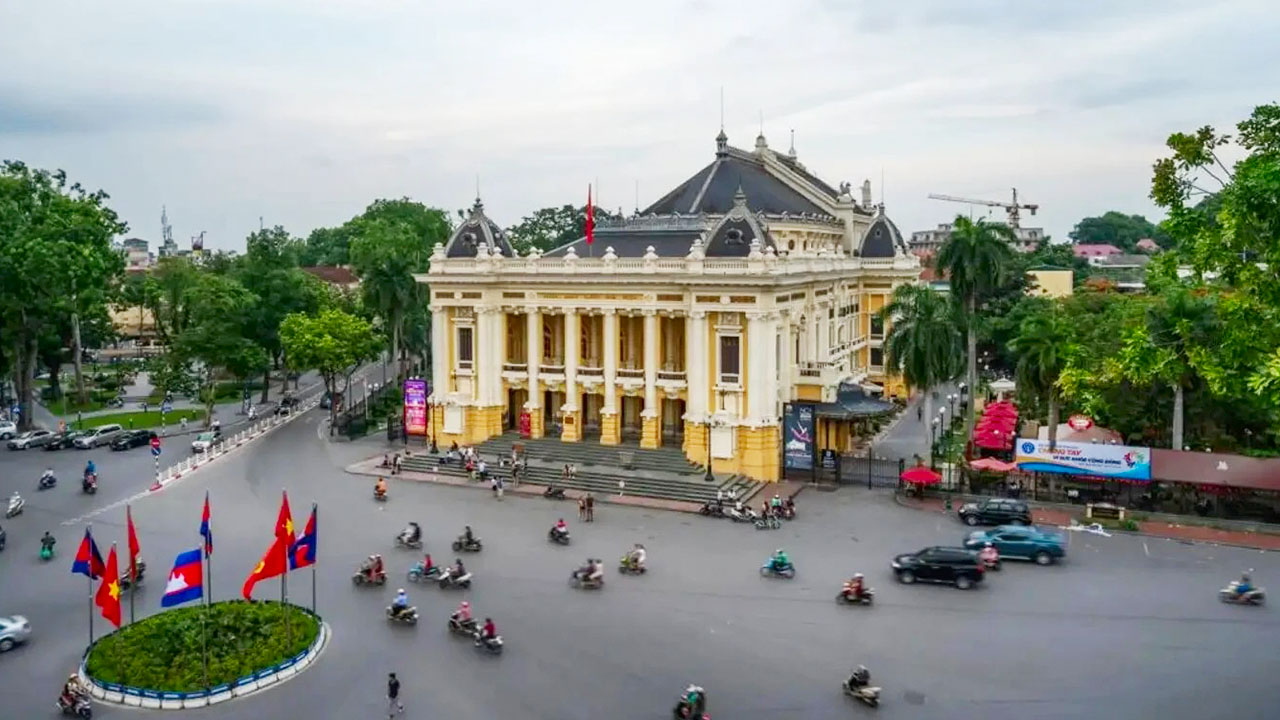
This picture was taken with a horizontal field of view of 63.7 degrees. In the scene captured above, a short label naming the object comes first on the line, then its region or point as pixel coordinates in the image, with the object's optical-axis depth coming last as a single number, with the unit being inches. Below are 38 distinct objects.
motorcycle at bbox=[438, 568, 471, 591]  1134.4
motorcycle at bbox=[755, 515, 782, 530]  1402.6
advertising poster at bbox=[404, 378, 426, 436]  1946.4
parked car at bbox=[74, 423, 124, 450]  2060.8
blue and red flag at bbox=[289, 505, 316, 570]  1013.8
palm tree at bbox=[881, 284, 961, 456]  1772.9
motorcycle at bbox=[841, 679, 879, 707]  823.1
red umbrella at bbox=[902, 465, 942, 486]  1524.4
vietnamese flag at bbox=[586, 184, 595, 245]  1926.7
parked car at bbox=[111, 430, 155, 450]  2044.8
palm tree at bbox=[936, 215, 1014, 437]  1775.3
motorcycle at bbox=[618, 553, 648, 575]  1190.0
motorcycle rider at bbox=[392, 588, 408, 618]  1028.5
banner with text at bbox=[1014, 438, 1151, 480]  1455.5
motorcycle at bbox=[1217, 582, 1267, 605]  1056.3
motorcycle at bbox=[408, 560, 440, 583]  1163.9
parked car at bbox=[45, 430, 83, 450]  2055.9
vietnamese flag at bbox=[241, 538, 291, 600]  972.6
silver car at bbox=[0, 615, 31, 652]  970.1
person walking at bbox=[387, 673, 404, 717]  819.4
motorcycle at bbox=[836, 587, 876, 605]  1076.5
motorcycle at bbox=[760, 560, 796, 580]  1172.5
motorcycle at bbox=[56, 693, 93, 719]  815.7
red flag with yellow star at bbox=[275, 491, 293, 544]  978.2
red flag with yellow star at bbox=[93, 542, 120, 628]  897.5
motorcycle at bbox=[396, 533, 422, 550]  1300.4
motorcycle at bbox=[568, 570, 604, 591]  1139.3
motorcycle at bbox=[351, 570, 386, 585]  1147.3
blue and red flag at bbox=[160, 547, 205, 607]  908.0
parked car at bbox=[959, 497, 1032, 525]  1400.1
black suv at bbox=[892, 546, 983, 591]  1133.7
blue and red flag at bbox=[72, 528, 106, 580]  941.8
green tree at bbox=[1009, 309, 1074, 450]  1556.3
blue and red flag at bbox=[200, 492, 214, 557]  992.2
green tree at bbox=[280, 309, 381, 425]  2281.0
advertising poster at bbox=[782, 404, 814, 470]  1662.2
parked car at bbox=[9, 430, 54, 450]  2062.0
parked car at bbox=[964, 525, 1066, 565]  1220.5
